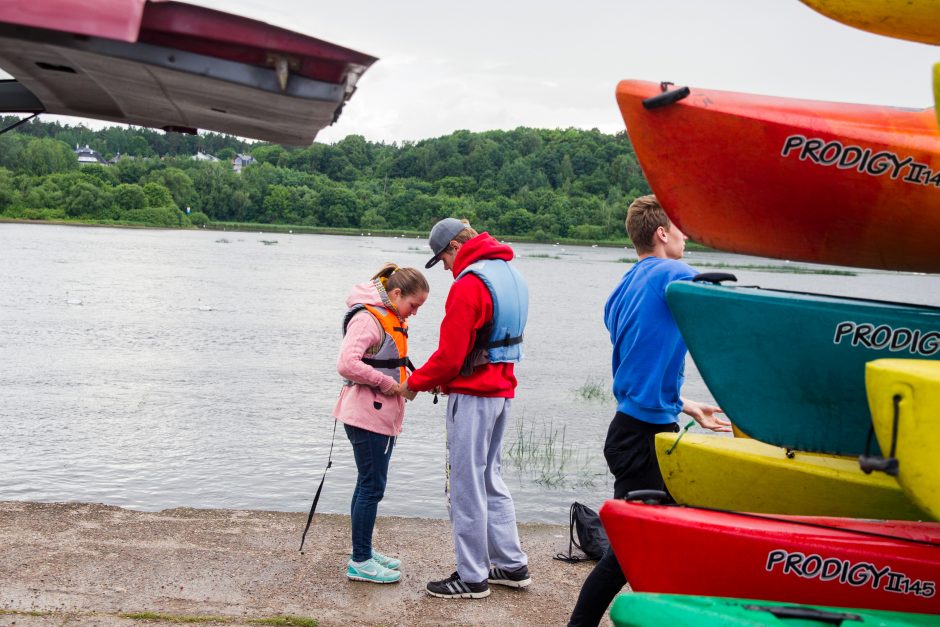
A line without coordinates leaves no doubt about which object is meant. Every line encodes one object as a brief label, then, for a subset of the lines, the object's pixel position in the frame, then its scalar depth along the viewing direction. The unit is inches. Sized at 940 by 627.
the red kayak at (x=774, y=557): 162.6
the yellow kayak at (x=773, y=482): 189.9
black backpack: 241.4
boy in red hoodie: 206.5
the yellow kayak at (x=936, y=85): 137.0
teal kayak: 174.9
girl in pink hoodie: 214.2
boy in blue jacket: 182.5
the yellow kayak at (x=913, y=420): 138.8
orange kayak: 179.5
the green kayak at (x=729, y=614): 145.8
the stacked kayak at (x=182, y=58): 106.7
